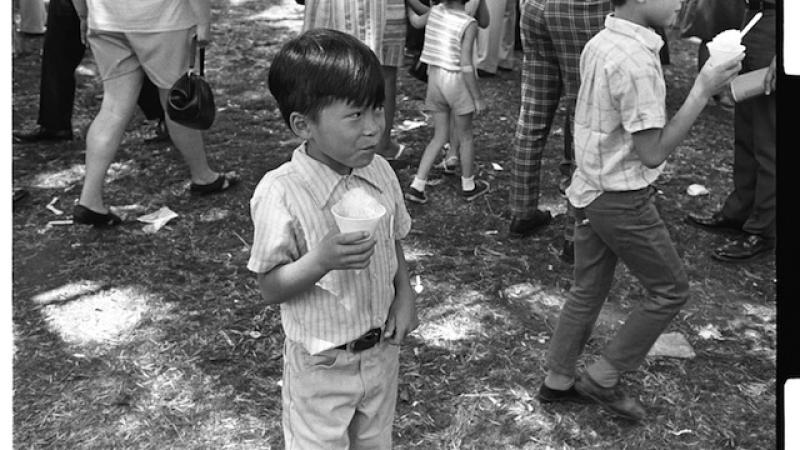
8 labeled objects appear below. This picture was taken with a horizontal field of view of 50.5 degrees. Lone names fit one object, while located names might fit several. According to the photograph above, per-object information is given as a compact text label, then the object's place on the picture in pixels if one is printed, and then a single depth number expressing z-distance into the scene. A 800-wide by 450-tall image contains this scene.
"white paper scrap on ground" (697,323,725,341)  3.95
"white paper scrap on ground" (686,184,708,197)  5.44
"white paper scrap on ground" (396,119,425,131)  6.39
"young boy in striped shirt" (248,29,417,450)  2.08
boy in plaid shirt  2.80
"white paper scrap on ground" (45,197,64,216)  4.99
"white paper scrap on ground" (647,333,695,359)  3.79
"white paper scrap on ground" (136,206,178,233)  4.85
